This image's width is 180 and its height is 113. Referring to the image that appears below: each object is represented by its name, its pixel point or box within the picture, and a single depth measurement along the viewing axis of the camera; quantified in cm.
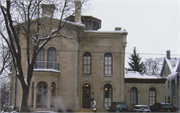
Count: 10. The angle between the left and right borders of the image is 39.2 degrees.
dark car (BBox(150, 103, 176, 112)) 2466
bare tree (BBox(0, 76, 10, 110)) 4438
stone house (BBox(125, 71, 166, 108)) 3116
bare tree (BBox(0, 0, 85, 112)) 1875
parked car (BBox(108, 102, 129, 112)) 2308
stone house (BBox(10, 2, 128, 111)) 2616
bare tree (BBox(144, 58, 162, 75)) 6525
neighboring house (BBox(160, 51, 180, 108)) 3856
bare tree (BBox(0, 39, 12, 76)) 4070
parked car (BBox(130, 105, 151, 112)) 2384
